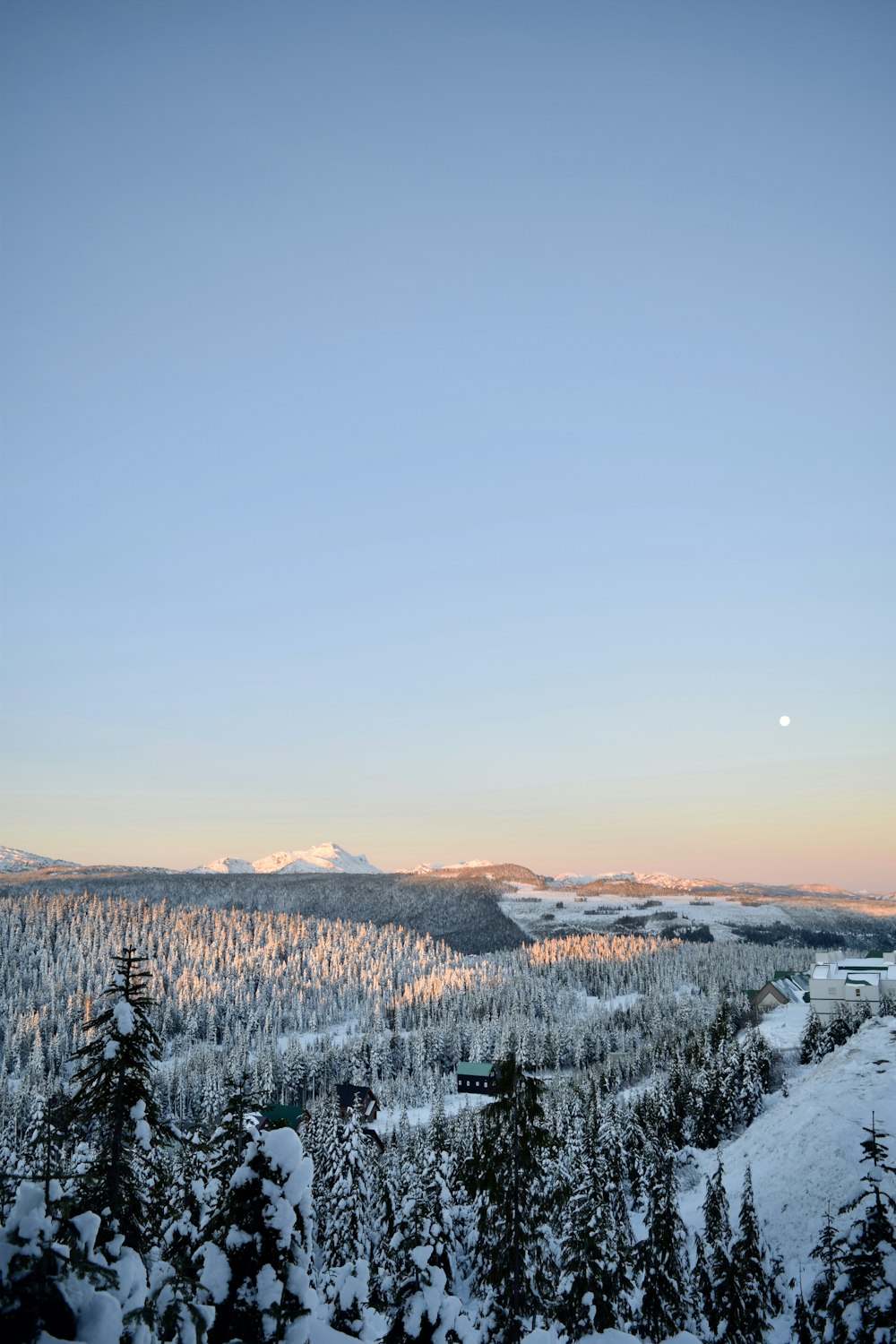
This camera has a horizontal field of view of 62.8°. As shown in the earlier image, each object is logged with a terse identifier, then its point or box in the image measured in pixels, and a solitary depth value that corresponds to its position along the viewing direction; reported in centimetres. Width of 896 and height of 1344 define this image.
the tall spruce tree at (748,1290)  2556
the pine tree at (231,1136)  1917
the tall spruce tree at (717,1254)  2614
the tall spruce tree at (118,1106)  1681
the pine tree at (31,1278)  543
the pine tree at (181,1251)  719
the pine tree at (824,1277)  2269
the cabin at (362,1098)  9507
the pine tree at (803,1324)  2547
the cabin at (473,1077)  12506
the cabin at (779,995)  12181
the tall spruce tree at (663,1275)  2730
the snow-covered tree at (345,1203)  3412
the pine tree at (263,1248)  909
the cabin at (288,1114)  7806
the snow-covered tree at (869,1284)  1800
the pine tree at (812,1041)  7706
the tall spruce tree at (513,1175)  2214
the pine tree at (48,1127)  1149
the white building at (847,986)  9462
